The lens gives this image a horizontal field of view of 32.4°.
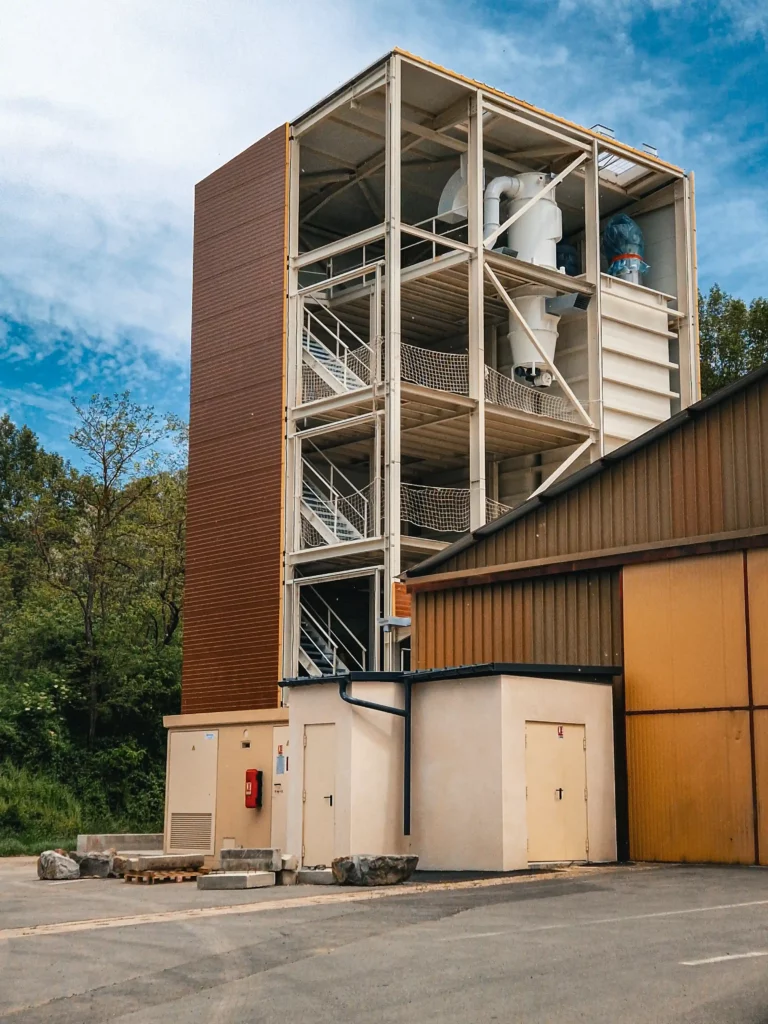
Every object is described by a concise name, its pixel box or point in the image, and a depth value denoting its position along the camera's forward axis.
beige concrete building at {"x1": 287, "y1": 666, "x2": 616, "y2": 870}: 19.00
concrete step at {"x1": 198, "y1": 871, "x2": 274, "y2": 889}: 17.53
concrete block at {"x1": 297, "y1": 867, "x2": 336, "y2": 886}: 17.67
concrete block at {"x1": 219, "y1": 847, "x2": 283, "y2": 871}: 17.88
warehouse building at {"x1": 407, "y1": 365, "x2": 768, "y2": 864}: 19.50
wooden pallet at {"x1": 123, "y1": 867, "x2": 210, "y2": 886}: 19.98
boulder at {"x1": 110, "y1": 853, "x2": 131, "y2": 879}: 21.78
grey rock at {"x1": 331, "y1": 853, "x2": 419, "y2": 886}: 17.06
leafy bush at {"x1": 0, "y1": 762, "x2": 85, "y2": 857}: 33.75
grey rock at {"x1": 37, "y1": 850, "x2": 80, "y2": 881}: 21.81
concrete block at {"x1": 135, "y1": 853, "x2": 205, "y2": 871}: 21.58
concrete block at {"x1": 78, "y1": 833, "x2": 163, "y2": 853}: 29.09
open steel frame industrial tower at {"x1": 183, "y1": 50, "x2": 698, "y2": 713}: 34.00
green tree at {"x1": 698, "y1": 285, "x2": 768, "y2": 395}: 51.91
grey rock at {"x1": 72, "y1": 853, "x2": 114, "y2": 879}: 22.02
